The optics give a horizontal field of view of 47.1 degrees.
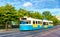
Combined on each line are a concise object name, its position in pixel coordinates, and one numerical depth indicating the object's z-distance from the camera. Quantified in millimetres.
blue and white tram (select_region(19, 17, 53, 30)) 13862
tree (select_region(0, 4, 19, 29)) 17120
